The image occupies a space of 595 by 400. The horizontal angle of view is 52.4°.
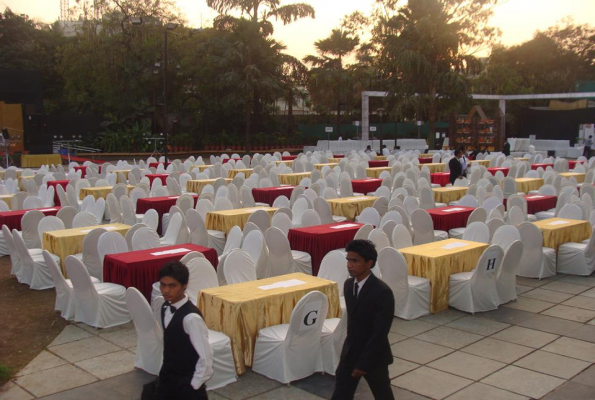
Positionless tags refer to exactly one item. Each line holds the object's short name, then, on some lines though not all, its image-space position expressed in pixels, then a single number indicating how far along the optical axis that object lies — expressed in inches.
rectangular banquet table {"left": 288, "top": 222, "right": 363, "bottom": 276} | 343.6
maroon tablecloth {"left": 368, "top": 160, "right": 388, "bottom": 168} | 876.6
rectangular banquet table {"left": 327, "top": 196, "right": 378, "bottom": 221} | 468.8
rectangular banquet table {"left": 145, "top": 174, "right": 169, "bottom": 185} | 676.9
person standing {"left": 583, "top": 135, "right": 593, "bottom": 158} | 1157.1
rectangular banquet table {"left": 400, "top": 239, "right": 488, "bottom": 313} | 279.0
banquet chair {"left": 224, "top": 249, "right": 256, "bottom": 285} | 259.9
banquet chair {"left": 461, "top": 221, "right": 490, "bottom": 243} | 342.3
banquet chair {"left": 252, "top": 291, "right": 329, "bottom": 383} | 199.6
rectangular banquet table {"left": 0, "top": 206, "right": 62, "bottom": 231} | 419.5
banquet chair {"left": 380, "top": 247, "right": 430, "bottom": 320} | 269.1
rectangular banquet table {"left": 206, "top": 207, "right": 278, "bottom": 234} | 412.5
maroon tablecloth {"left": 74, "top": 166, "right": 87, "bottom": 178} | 771.1
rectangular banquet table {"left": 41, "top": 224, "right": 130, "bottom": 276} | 336.5
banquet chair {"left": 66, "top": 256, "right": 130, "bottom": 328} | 259.1
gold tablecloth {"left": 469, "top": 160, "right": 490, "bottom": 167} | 868.6
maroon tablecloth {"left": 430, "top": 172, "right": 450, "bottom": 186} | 693.3
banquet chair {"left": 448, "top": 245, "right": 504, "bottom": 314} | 276.1
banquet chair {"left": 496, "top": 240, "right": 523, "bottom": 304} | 285.3
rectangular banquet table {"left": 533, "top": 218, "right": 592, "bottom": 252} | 355.9
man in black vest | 126.0
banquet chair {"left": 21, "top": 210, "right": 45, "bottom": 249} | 386.6
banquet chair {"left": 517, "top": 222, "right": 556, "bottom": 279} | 340.8
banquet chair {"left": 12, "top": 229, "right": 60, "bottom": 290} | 324.5
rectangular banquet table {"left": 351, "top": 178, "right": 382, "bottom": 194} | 617.9
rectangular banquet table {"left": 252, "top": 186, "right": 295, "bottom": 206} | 558.3
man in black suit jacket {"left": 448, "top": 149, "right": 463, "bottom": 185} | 596.4
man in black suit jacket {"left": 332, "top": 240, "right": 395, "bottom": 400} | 142.2
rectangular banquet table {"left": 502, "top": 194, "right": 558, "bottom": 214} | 486.6
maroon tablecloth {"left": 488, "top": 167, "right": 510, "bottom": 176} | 740.6
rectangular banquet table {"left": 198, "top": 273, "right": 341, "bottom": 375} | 207.2
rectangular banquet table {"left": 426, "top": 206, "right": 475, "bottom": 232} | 413.1
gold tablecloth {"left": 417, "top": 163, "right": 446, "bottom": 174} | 831.7
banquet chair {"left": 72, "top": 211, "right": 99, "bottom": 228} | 380.2
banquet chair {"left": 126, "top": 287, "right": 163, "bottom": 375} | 199.0
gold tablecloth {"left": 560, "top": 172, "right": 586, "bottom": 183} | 671.7
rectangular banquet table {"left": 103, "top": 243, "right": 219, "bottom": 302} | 272.2
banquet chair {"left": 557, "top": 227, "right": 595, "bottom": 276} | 345.7
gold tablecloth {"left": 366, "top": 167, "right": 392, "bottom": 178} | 750.5
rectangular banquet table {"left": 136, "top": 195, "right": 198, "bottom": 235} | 492.4
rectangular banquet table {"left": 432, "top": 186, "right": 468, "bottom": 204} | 539.8
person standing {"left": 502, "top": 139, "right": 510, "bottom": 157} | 1051.3
